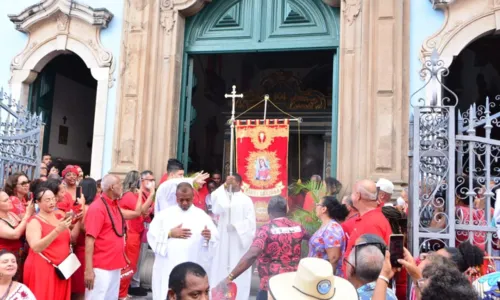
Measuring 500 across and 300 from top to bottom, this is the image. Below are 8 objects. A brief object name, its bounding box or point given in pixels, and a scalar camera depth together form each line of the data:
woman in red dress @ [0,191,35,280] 5.17
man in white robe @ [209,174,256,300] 6.62
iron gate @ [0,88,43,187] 7.76
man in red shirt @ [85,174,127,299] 5.49
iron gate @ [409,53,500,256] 5.46
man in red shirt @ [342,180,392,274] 4.68
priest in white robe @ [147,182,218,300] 5.80
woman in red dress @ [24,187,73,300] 5.00
